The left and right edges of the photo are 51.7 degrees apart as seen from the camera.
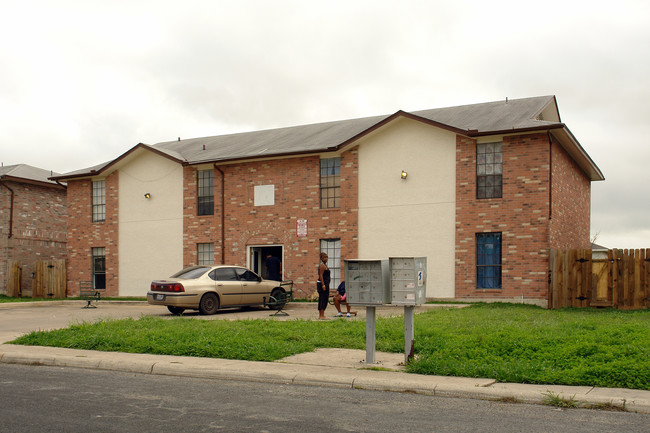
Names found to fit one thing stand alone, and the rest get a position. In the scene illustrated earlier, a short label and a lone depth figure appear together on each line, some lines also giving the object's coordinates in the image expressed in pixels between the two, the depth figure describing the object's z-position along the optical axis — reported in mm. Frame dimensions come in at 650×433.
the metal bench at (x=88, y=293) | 24844
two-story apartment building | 21719
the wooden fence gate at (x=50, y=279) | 30719
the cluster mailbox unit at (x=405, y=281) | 9445
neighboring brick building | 32438
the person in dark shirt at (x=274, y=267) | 25656
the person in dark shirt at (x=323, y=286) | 16641
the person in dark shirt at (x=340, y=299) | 17422
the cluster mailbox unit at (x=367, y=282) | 9539
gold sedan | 18719
